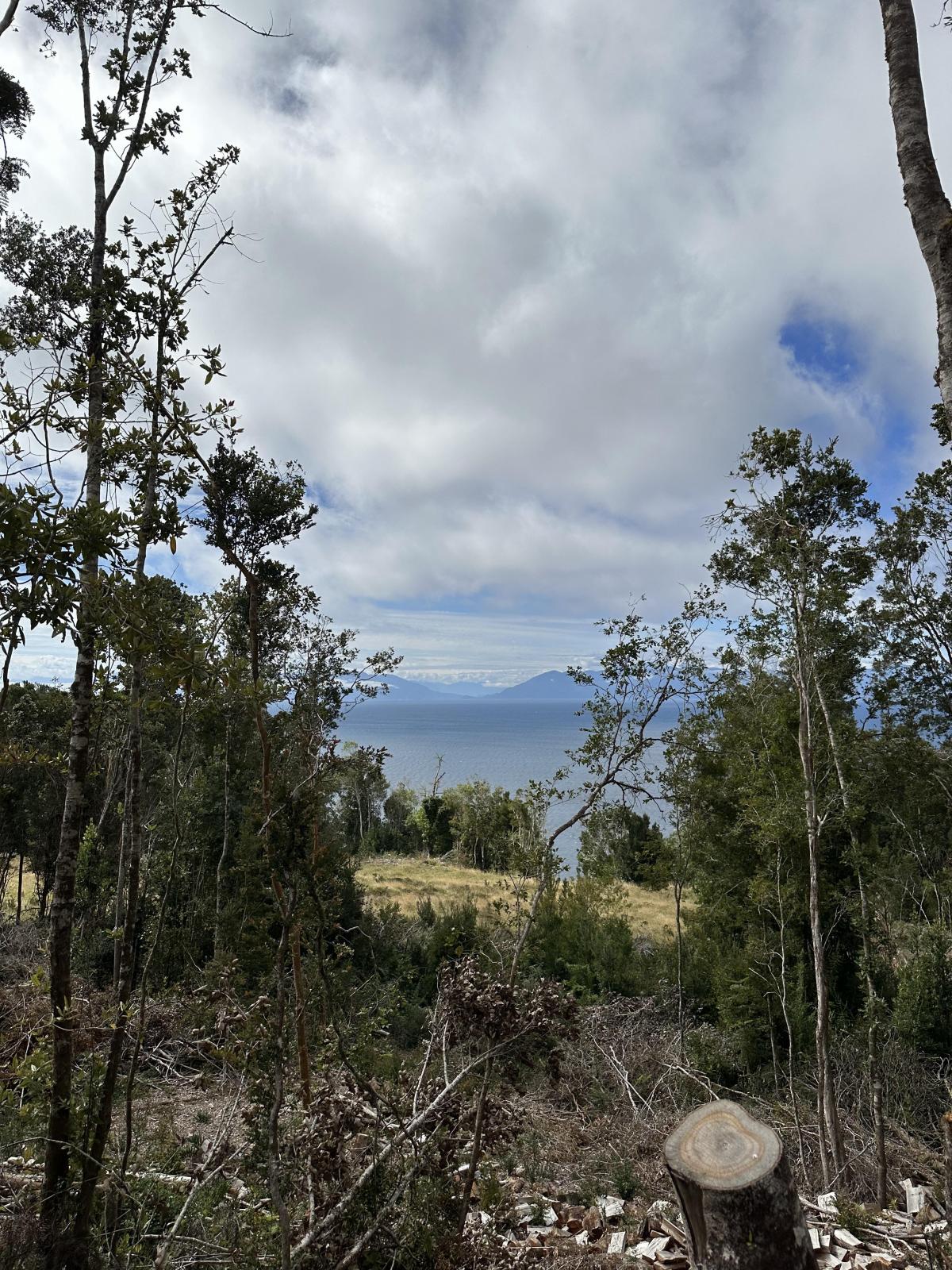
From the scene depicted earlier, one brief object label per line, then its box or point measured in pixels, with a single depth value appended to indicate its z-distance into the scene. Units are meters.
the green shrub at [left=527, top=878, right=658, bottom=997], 11.24
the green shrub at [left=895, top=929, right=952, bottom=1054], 7.75
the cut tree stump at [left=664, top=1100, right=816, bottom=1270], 1.84
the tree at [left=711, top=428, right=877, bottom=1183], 5.57
